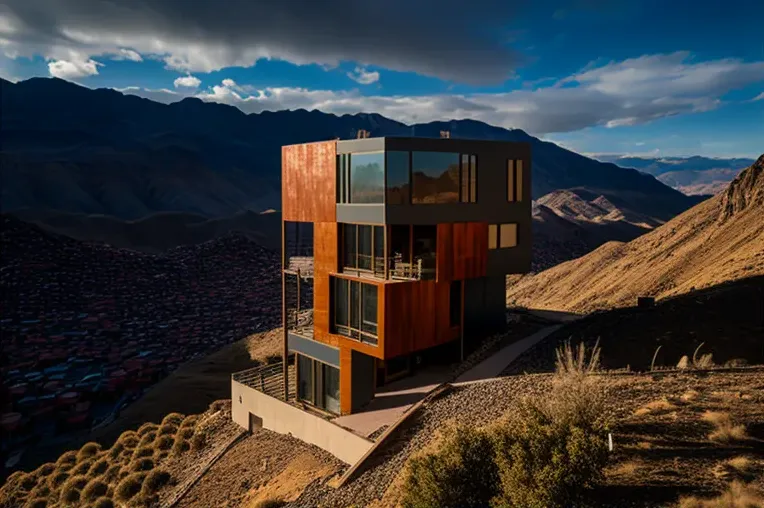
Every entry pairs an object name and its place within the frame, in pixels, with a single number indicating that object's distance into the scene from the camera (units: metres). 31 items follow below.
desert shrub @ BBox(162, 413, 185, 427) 23.54
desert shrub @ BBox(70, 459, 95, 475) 21.92
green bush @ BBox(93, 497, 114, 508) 17.95
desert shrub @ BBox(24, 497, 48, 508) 20.38
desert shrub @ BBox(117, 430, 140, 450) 22.79
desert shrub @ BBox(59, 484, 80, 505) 19.52
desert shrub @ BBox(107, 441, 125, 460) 22.19
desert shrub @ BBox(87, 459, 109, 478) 21.12
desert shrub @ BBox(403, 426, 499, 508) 8.77
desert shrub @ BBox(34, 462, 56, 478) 23.48
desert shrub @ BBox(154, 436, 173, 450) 21.75
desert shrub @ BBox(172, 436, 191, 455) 20.50
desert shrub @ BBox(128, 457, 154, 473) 19.98
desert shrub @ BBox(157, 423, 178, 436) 22.73
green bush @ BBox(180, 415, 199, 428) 22.75
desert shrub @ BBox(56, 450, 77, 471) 23.05
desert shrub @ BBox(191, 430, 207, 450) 20.42
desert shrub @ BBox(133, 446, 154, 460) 21.12
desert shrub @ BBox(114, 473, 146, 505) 18.17
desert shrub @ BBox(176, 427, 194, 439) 21.69
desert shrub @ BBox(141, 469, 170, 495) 18.14
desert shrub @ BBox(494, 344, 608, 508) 7.86
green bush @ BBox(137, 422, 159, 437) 23.80
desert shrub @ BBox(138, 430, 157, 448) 22.34
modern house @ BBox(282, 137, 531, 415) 16.53
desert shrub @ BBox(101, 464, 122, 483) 20.17
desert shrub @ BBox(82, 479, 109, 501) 19.33
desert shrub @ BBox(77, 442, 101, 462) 23.41
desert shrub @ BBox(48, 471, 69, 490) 21.70
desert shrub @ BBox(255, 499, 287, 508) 13.31
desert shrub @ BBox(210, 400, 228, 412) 23.70
